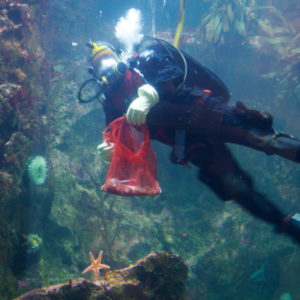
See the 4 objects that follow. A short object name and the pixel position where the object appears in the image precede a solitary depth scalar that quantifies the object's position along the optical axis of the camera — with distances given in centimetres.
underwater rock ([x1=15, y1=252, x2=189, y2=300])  275
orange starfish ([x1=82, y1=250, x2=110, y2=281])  460
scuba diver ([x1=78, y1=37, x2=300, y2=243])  236
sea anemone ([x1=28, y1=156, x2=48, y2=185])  488
